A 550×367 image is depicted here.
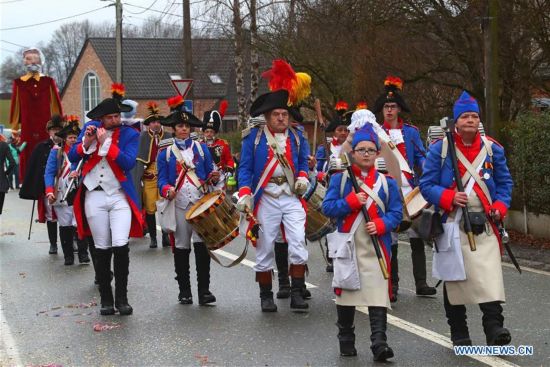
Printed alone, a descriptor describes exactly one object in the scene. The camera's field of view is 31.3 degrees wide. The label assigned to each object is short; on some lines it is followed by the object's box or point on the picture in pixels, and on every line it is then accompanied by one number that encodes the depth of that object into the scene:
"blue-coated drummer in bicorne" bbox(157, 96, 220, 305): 9.82
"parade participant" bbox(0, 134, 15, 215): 17.38
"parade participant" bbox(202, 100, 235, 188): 12.29
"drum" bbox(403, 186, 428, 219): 9.21
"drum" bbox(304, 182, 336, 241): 10.22
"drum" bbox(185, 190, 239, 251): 9.39
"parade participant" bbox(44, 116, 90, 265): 12.73
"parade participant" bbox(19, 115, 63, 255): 13.59
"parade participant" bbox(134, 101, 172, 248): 15.12
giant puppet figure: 14.33
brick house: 54.03
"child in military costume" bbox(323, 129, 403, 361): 7.16
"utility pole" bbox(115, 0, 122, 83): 34.75
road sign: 23.22
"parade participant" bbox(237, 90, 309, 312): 9.22
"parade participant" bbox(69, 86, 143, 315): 9.27
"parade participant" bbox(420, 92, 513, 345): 7.28
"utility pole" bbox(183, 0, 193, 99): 28.14
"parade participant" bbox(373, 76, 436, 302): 9.83
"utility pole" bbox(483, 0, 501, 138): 14.76
